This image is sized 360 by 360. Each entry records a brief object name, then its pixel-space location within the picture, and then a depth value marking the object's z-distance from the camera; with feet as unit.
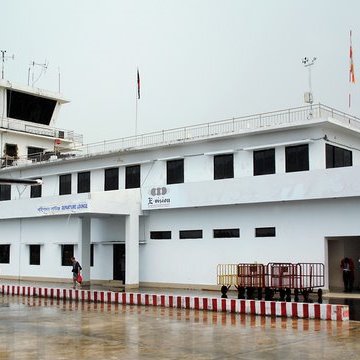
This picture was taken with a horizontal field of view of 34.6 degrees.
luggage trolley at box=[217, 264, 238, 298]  82.12
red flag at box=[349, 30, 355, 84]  104.78
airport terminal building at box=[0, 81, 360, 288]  80.69
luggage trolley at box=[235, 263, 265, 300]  69.77
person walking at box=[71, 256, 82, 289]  88.99
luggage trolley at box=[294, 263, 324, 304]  67.31
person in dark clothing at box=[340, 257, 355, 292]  82.17
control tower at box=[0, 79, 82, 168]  136.26
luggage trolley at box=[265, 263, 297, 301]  67.87
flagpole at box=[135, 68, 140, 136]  122.33
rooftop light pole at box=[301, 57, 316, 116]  89.04
